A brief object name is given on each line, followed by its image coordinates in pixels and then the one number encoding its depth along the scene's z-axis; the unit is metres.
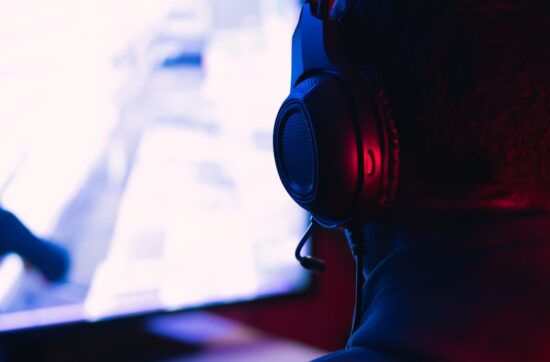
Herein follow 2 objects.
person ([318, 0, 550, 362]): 0.78
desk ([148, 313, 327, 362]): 1.28
